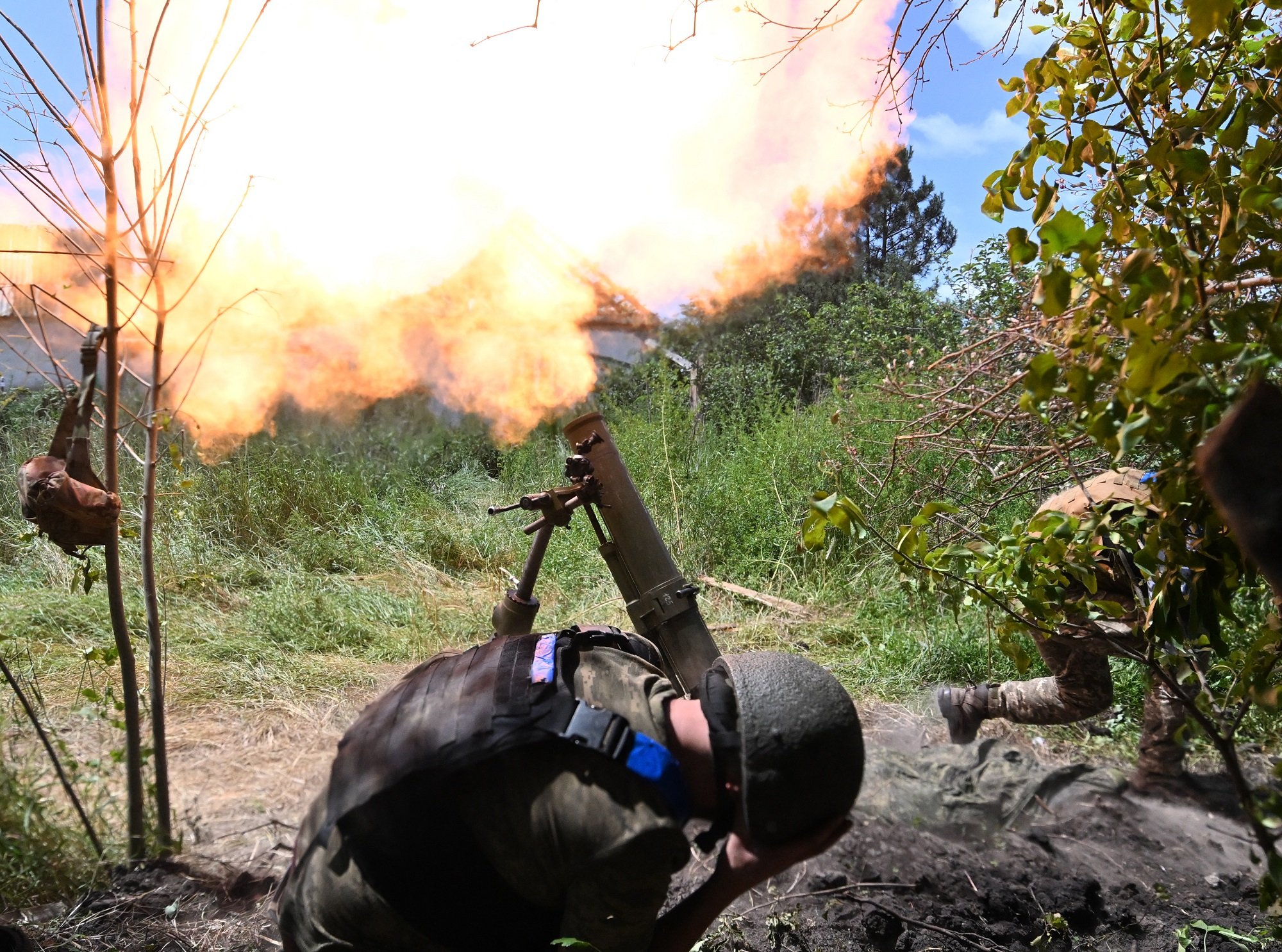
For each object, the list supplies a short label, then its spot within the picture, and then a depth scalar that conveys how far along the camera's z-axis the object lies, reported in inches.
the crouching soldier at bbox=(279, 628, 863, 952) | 61.8
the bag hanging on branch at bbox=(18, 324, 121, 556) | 88.4
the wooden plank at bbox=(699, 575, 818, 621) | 229.9
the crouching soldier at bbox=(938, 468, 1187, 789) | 127.2
